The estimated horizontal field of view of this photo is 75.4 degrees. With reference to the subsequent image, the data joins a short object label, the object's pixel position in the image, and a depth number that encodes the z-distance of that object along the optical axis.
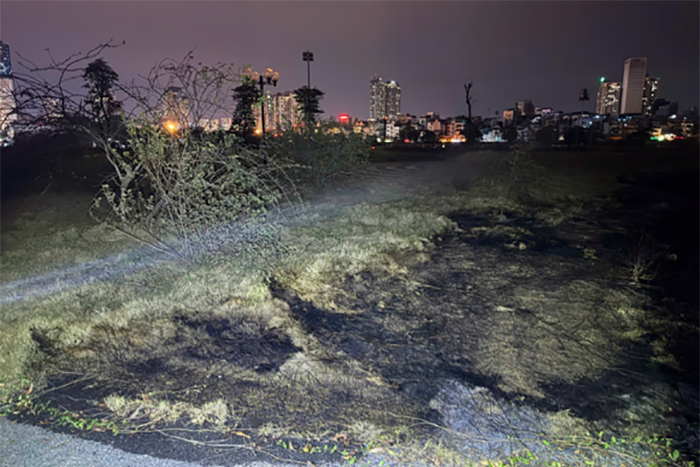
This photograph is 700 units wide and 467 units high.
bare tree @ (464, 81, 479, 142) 43.00
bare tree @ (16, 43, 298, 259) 6.53
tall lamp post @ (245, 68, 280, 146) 6.97
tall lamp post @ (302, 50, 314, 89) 32.47
